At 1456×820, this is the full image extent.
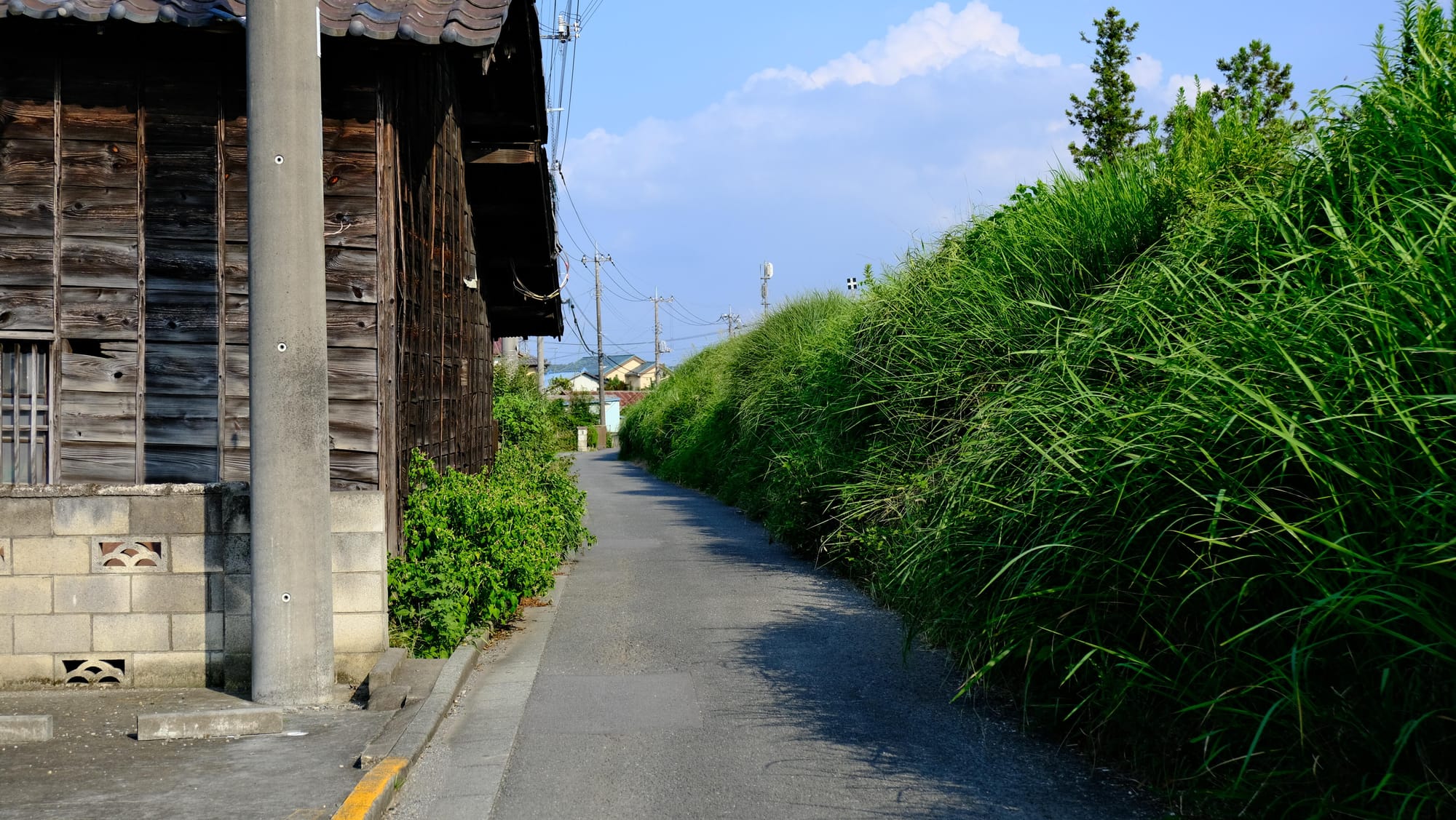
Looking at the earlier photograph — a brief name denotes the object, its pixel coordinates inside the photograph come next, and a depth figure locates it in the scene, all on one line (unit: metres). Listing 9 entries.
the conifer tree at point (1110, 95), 22.55
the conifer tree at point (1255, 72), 20.50
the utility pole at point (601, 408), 65.25
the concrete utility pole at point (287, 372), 6.68
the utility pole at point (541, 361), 50.63
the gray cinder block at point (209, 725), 6.03
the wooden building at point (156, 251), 7.54
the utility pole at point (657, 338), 77.46
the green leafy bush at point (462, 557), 7.92
